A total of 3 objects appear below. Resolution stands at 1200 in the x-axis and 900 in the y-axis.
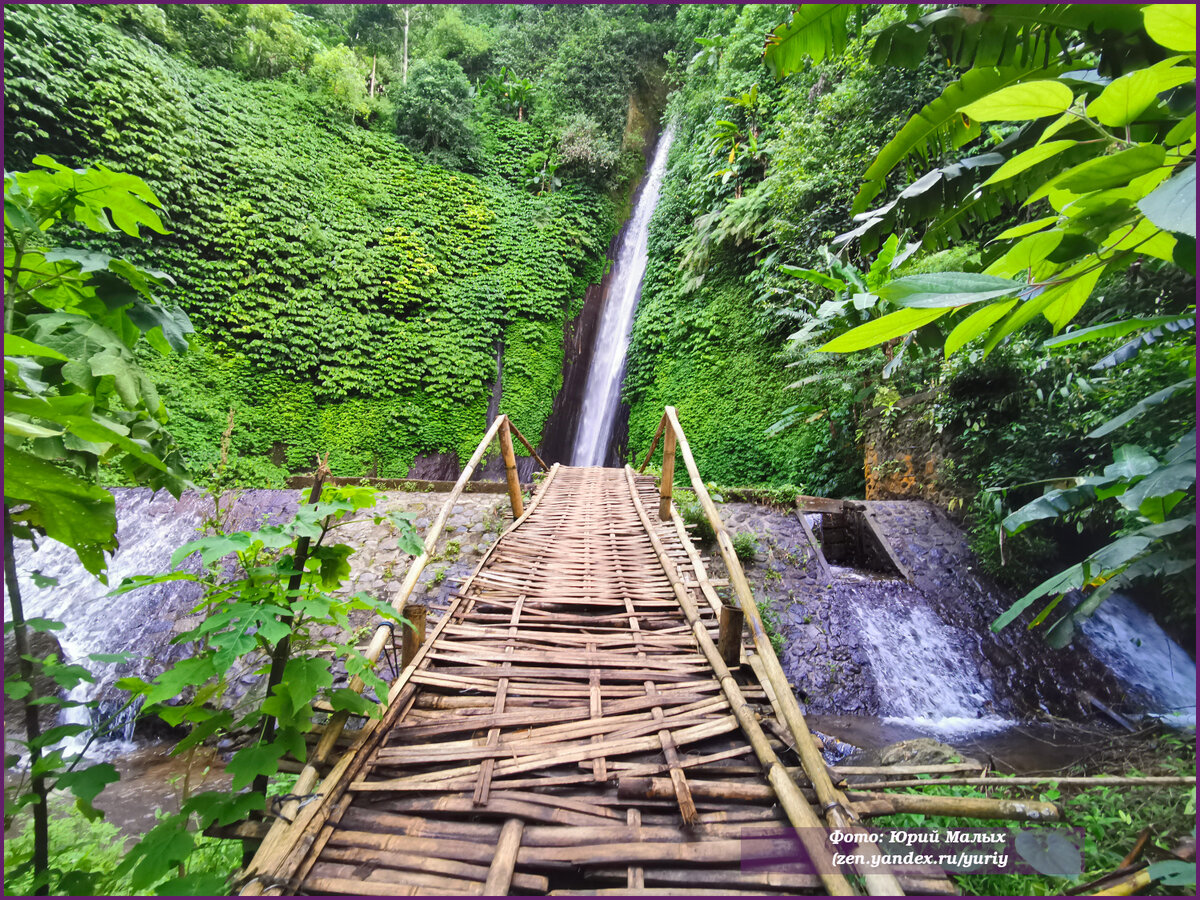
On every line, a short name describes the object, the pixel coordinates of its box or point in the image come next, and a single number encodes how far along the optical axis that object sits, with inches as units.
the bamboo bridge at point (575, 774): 49.4
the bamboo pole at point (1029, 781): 52.0
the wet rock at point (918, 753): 103.1
